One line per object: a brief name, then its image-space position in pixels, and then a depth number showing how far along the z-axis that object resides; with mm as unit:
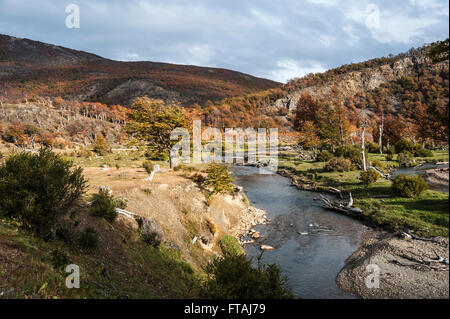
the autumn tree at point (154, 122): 29359
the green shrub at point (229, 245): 18609
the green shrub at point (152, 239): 14805
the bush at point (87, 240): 11462
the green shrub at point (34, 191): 10078
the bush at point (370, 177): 29078
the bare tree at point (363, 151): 32788
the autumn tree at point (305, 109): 108625
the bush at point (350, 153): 41719
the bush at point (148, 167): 28516
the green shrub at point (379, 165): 36062
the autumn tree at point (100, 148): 55156
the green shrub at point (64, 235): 11297
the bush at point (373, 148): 57156
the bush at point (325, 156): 50656
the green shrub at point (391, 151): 48281
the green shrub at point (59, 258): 8902
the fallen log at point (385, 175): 31339
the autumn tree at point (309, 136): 58875
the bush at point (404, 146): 46719
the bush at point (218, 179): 24250
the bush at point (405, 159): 38619
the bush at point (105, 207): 14295
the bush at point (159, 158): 45325
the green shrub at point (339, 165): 39031
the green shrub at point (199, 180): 24872
